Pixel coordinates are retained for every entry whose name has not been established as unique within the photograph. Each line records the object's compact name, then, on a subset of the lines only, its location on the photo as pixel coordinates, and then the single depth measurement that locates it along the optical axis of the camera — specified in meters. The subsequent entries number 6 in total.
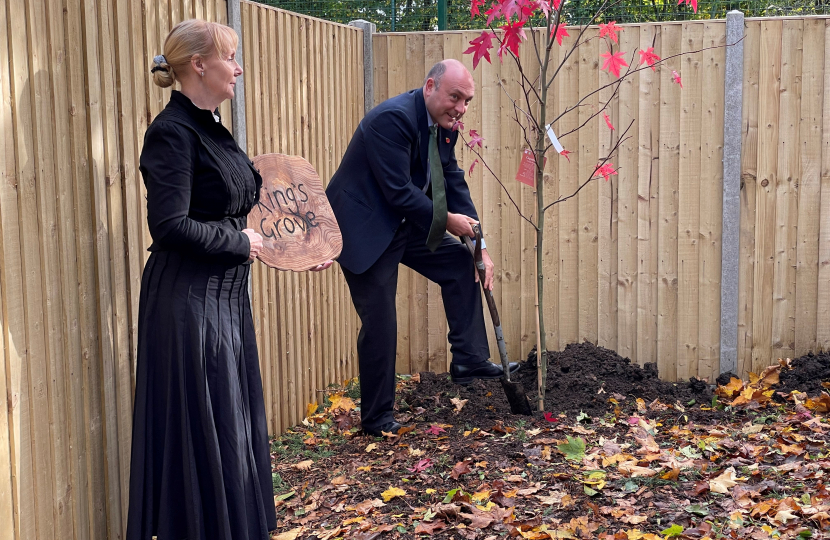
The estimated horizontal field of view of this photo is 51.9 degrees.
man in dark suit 4.55
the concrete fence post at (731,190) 5.64
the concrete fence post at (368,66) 6.14
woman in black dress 2.83
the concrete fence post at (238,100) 4.35
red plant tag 4.73
